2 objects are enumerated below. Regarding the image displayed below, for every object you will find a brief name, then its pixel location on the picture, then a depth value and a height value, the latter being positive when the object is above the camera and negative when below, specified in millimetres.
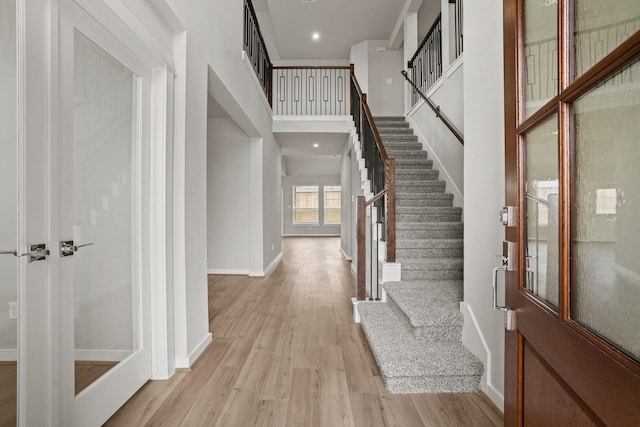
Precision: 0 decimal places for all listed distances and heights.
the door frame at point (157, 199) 2121 +87
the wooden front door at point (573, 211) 637 +1
